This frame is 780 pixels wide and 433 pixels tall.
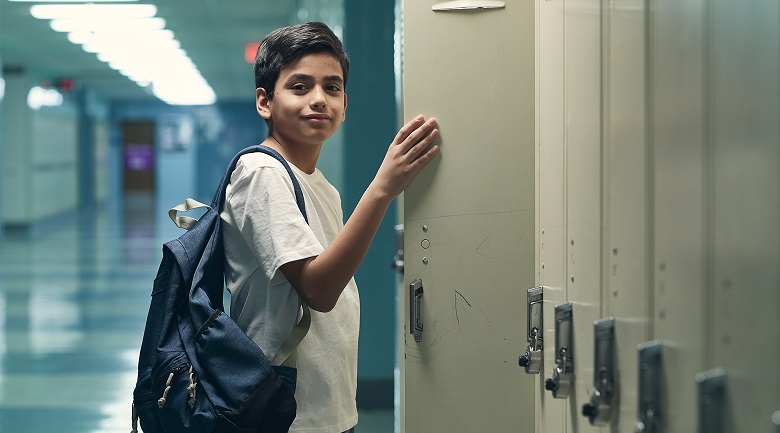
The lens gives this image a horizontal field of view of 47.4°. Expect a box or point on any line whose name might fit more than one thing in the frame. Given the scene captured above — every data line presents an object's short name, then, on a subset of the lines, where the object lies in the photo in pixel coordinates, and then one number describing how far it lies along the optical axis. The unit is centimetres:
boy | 177
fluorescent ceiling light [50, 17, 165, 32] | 1310
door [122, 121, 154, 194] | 3962
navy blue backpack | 172
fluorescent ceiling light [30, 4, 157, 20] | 1191
